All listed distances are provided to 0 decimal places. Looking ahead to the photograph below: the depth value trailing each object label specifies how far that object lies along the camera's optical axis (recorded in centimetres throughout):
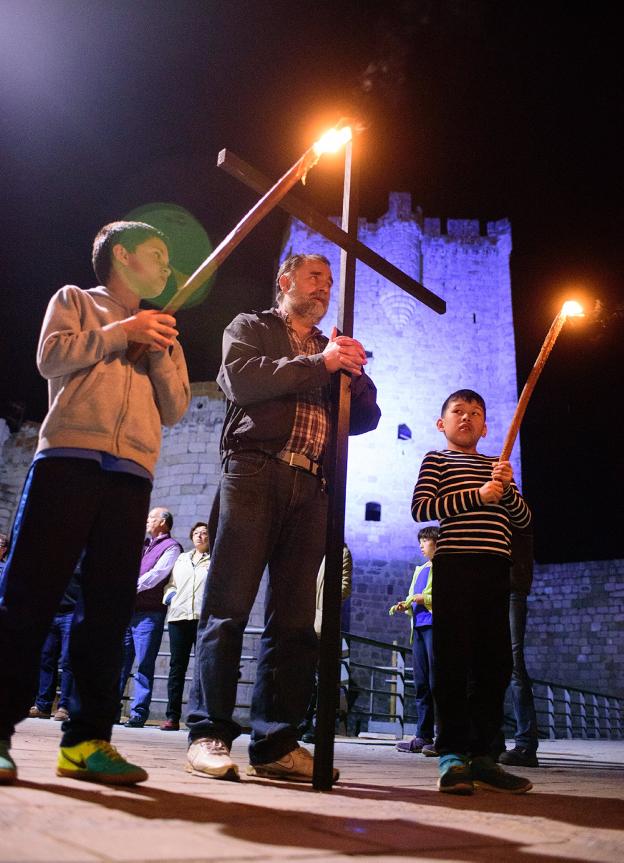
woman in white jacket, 583
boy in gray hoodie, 184
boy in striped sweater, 262
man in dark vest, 585
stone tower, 2009
